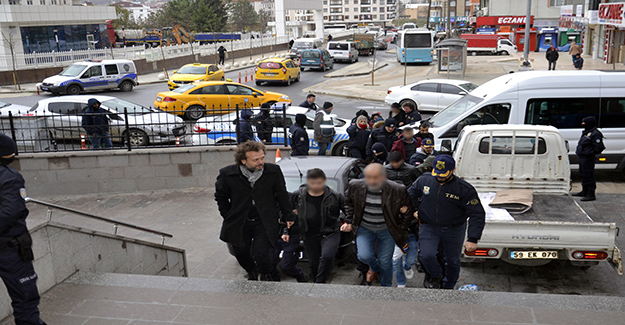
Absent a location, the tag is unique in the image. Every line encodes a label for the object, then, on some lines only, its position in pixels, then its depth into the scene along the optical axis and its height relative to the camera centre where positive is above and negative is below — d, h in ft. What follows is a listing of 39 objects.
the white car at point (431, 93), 66.13 -7.95
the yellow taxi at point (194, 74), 88.94 -6.78
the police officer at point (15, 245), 14.15 -5.10
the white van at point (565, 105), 37.42 -5.52
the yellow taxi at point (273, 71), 98.58 -7.08
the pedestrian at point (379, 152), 26.40 -5.73
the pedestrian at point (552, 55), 98.07 -5.90
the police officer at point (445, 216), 19.06 -6.40
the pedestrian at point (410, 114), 40.14 -6.30
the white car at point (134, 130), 38.80 -6.62
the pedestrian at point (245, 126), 39.37 -6.51
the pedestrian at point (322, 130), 38.73 -6.79
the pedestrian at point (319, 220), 19.72 -6.60
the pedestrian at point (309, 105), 46.69 -6.24
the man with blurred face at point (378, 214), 19.25 -6.30
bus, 125.59 -4.27
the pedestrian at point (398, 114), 39.34 -6.08
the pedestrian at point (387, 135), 32.37 -6.11
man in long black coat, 17.97 -5.35
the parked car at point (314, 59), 124.06 -6.66
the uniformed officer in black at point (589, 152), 31.83 -7.32
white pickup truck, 21.29 -7.65
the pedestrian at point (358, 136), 35.09 -6.62
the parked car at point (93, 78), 88.12 -6.70
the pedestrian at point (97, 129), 38.93 -6.39
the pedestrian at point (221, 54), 139.93 -5.55
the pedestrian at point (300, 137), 35.96 -6.70
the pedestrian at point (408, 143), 30.91 -6.33
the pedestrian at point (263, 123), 39.68 -6.37
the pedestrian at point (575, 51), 91.76 -5.00
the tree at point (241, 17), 374.65 +8.54
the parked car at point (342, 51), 144.77 -5.97
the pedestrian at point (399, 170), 22.75 -5.77
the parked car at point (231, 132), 40.40 -7.25
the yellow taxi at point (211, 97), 65.77 -7.69
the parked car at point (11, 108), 56.13 -6.96
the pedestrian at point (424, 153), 26.48 -5.91
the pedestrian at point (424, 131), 31.35 -5.74
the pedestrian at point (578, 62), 91.99 -6.77
